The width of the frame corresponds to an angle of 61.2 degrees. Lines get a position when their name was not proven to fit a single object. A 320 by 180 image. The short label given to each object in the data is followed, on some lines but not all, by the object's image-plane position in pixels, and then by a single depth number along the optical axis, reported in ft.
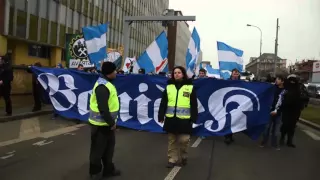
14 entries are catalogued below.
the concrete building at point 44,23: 56.76
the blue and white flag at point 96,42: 29.46
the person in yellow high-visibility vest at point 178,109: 15.13
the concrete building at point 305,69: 246.53
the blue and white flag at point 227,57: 32.50
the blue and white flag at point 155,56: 31.50
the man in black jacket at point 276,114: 20.89
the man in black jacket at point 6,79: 26.27
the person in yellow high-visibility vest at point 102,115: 12.60
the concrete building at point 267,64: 256.73
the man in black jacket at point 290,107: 20.88
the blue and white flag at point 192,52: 32.60
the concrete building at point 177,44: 265.39
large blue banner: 21.71
